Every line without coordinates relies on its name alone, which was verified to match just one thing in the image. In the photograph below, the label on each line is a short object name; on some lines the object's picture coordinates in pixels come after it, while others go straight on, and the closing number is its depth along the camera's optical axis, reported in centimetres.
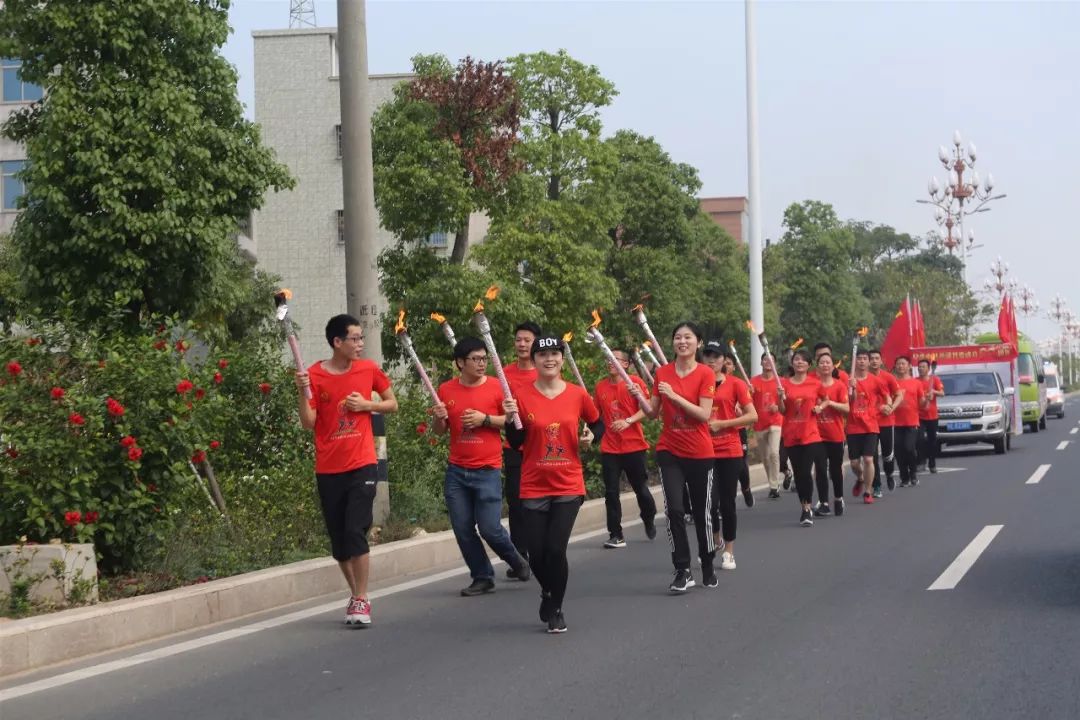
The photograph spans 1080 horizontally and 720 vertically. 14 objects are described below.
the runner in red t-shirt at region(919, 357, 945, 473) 2359
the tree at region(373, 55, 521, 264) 3266
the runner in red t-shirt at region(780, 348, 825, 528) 1599
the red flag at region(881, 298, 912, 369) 3344
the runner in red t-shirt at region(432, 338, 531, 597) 1058
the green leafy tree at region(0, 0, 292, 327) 1748
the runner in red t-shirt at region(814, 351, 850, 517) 1659
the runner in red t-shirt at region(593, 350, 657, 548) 1416
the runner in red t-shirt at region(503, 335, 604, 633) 938
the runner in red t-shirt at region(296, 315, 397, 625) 973
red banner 3369
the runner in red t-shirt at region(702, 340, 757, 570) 1166
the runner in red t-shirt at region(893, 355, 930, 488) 2200
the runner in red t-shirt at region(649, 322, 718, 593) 1080
